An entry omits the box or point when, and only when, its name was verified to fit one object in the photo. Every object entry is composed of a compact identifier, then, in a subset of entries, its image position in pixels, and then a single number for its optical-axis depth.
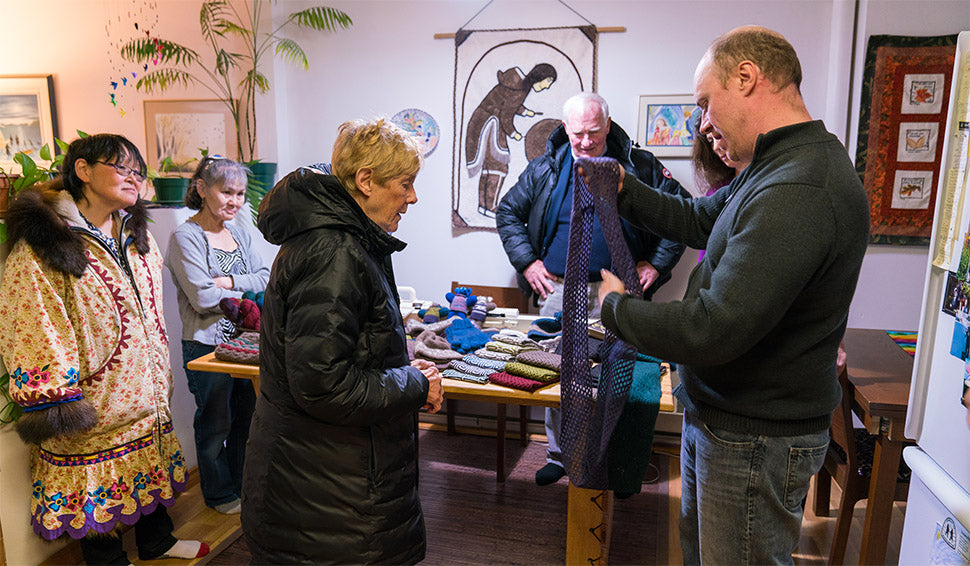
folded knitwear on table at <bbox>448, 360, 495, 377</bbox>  2.27
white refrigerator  1.65
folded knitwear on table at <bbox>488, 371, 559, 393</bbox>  2.16
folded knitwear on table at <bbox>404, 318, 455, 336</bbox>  2.59
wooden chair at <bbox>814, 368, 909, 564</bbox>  2.32
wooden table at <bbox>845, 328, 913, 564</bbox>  2.15
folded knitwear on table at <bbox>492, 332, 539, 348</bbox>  2.49
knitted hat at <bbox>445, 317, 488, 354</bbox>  2.51
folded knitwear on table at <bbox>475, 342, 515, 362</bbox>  2.38
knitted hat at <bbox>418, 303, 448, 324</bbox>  2.73
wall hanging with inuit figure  3.76
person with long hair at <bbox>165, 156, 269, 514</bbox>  2.79
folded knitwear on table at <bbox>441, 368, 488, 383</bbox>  2.23
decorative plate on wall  4.03
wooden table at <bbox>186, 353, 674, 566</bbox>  2.15
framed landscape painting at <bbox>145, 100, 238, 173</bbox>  4.14
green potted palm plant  3.80
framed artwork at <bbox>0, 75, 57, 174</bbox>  4.08
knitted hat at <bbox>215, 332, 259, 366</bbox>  2.39
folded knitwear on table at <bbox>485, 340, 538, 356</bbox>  2.41
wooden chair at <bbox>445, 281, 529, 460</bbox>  3.85
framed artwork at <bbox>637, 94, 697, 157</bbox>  3.62
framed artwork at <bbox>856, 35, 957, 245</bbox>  3.30
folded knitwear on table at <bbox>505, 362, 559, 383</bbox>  2.19
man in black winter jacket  3.20
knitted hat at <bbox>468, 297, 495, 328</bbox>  2.84
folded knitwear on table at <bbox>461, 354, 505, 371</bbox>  2.31
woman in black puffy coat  1.43
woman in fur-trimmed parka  2.17
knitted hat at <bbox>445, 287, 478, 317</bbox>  2.81
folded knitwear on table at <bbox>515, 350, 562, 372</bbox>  2.23
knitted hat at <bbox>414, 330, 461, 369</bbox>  2.35
